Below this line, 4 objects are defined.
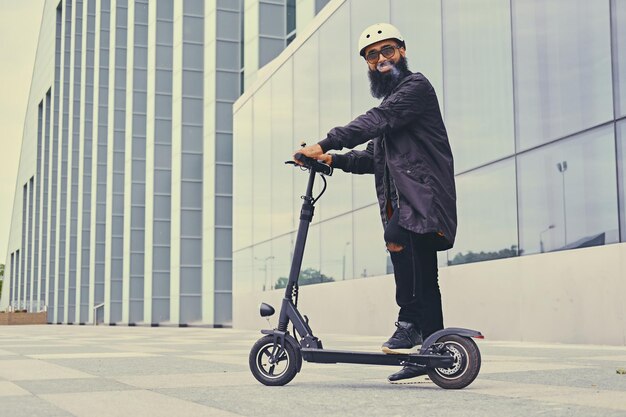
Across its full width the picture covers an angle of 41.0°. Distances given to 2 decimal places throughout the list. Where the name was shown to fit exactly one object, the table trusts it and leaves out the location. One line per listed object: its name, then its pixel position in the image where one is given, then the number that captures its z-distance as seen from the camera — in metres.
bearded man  4.31
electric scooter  4.17
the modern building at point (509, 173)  10.21
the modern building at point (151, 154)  29.84
